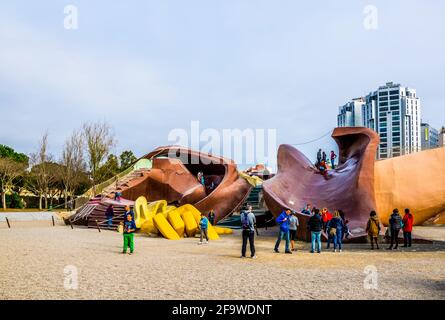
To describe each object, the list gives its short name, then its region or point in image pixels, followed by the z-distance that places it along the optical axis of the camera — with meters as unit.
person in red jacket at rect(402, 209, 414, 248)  13.59
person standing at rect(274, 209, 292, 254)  12.48
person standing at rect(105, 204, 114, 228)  22.38
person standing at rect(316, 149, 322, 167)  22.44
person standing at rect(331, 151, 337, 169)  24.53
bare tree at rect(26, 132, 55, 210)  45.88
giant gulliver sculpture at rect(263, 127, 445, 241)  17.30
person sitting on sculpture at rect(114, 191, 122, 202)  26.64
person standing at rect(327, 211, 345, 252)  12.94
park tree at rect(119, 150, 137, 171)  55.59
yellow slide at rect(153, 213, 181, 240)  17.12
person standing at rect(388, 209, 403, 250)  13.23
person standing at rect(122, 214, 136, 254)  11.86
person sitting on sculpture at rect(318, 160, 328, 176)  21.52
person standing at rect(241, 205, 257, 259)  11.16
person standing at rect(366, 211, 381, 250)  13.38
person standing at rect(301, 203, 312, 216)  16.05
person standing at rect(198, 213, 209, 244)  15.66
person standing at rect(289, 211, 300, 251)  12.70
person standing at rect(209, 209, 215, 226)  20.88
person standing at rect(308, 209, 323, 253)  12.40
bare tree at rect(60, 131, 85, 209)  46.92
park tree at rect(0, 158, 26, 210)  44.84
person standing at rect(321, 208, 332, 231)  14.84
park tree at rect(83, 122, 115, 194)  46.25
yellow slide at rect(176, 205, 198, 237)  17.89
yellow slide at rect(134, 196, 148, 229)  20.83
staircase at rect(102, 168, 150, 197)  30.36
